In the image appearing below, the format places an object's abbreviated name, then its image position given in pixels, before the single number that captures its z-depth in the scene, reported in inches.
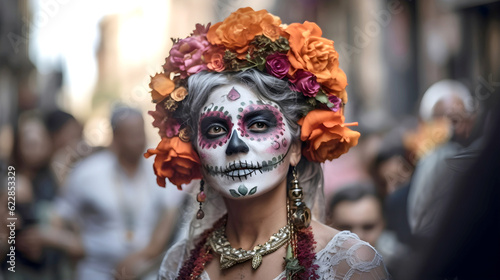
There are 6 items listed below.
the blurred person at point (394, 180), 153.6
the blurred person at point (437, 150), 137.6
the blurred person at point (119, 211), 178.2
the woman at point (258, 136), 87.4
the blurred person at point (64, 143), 195.3
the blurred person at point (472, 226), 49.0
